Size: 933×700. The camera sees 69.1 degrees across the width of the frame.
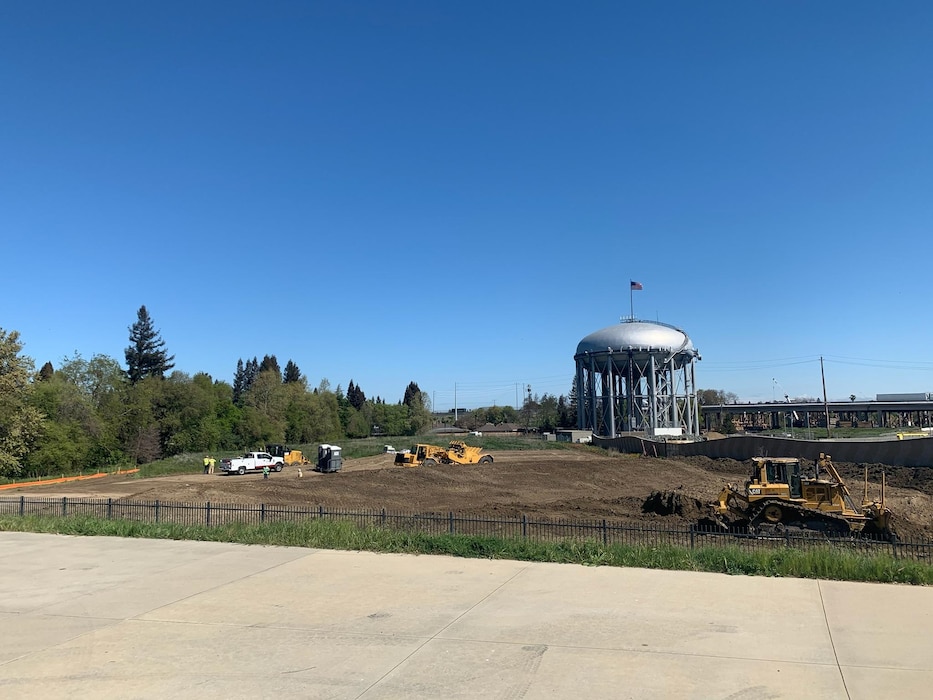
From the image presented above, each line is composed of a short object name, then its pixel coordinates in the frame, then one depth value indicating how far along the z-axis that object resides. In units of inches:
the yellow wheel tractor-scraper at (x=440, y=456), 1919.3
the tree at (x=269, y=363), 6858.8
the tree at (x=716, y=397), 7457.7
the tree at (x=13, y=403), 1988.2
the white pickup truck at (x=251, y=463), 2065.7
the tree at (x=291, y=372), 6742.1
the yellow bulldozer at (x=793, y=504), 847.1
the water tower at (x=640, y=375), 3472.0
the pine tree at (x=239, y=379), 7199.8
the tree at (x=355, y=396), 7445.9
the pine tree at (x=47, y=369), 5196.4
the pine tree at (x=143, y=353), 4532.5
